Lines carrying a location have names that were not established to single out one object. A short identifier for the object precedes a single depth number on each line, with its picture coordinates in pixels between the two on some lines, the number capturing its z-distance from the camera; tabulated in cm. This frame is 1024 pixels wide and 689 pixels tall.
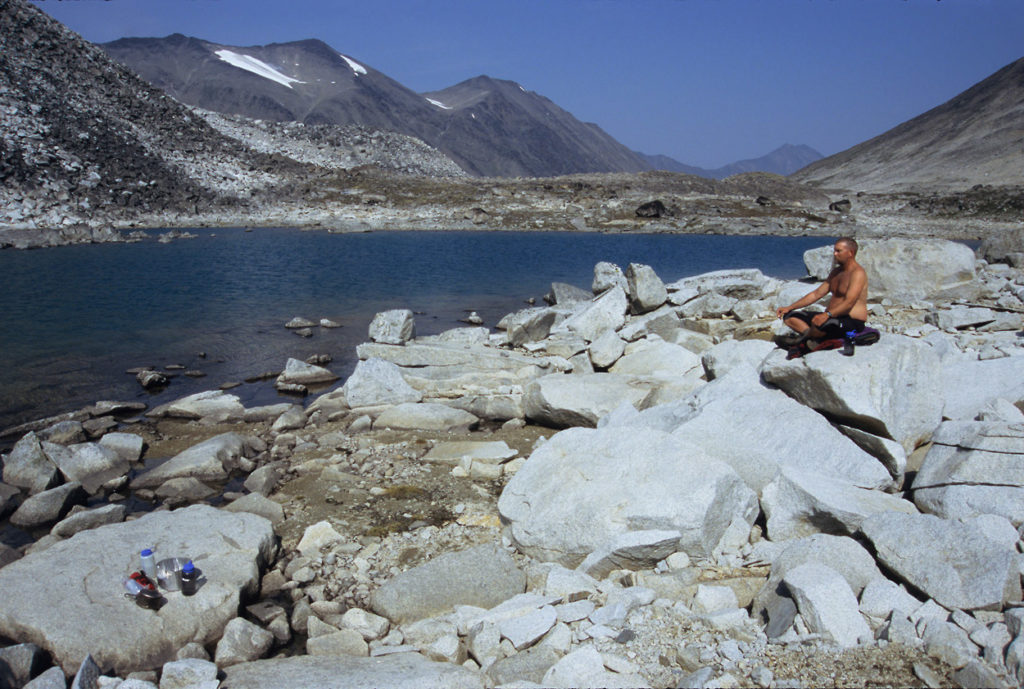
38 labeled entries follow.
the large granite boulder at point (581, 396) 1053
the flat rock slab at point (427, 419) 1131
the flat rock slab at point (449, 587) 605
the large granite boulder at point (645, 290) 1639
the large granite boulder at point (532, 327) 1662
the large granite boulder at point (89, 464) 937
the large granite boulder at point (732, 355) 982
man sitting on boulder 748
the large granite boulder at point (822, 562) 490
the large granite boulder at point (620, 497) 586
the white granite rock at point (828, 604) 434
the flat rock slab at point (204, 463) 947
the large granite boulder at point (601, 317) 1591
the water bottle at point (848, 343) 723
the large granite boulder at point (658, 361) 1161
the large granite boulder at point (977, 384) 736
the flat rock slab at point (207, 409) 1239
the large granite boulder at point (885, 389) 691
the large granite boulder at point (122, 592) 541
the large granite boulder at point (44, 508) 820
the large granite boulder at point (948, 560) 442
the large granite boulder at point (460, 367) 1334
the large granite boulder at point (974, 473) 550
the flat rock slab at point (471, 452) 953
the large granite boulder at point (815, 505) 561
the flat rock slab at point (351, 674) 470
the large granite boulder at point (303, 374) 1487
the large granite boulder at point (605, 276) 2003
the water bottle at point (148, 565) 596
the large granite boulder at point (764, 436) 654
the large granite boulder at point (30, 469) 906
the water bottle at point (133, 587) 578
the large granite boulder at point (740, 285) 1655
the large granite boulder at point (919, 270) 1416
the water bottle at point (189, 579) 590
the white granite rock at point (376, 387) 1245
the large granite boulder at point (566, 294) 2298
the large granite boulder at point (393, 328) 1524
